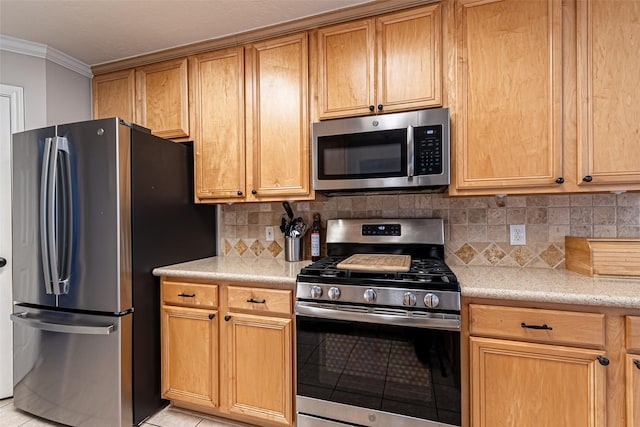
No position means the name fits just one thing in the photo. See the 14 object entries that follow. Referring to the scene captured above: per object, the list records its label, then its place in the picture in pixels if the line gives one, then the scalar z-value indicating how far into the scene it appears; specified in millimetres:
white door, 2008
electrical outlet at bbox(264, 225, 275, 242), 2291
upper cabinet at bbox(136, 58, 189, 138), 2119
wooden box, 1400
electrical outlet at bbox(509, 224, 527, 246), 1773
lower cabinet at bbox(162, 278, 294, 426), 1592
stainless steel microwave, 1581
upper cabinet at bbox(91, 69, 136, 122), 2256
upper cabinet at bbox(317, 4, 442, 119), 1632
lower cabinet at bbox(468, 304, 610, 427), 1184
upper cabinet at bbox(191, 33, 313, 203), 1869
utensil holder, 2078
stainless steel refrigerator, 1621
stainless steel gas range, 1315
